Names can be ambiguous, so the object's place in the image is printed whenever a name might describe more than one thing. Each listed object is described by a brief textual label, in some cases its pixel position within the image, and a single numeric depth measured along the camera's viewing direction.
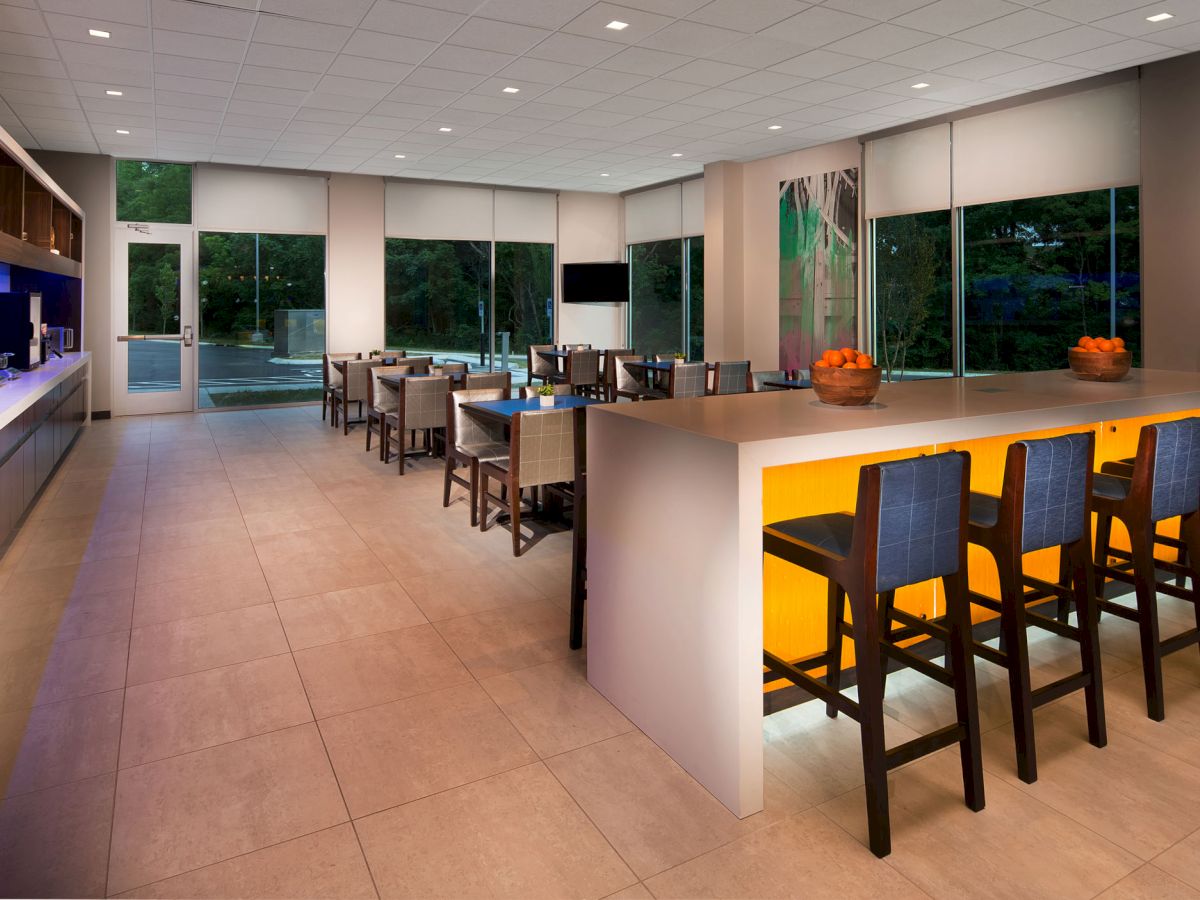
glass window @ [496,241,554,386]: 14.06
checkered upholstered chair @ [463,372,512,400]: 7.14
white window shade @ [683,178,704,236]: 12.78
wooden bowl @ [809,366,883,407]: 3.05
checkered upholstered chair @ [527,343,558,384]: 12.04
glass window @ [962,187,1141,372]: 7.33
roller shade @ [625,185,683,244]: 13.41
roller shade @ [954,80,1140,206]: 7.16
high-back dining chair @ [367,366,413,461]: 7.92
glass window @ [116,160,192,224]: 11.13
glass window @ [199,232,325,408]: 11.90
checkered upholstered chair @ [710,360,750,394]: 8.26
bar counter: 2.32
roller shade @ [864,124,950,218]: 8.77
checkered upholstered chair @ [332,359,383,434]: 9.12
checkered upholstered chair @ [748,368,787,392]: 7.50
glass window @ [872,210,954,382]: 9.00
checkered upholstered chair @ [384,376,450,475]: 7.16
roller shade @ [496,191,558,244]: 13.87
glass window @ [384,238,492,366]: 13.14
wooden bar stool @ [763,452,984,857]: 2.19
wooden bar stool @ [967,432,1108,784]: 2.51
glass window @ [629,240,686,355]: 13.67
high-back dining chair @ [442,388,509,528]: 5.73
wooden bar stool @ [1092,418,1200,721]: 2.92
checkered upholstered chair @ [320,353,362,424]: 10.67
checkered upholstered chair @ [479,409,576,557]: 4.95
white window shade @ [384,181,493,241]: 12.88
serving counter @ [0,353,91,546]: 4.79
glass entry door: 11.27
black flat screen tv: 14.12
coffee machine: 6.61
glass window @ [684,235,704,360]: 13.09
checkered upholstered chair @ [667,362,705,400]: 8.05
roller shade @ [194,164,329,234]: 11.60
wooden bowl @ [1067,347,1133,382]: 3.91
